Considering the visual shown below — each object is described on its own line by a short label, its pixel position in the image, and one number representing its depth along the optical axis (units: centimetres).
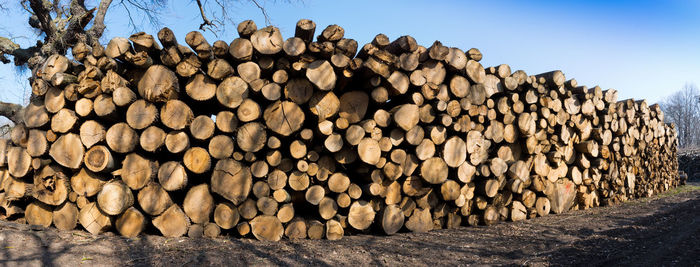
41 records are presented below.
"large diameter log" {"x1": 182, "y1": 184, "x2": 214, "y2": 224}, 348
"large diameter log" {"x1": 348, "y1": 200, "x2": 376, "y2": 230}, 391
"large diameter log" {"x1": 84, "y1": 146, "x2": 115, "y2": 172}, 337
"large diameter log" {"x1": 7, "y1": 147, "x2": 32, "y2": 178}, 358
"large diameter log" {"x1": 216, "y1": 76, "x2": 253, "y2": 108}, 345
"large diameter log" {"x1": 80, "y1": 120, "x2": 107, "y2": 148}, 340
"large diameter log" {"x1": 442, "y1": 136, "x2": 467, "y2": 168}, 422
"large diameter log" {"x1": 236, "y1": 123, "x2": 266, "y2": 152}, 350
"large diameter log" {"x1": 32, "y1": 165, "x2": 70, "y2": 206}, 349
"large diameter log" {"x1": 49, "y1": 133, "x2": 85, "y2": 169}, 341
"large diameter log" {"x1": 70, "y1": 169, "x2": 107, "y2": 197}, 344
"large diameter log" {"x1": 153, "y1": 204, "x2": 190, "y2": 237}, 341
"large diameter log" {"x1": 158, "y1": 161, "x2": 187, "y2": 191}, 341
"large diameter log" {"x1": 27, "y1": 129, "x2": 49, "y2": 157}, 351
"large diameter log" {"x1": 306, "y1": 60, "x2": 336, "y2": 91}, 352
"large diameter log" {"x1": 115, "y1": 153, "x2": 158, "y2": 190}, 340
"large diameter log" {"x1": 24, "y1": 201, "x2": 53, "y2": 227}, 356
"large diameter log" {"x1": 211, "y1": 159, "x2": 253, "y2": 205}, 348
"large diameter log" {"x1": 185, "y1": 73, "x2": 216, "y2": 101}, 344
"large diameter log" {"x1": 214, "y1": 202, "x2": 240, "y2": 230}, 355
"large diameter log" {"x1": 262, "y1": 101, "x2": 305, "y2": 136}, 354
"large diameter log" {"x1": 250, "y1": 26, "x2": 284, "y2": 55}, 349
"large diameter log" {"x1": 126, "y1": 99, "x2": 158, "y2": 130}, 337
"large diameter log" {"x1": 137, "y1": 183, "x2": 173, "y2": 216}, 338
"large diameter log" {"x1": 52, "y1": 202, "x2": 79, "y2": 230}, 346
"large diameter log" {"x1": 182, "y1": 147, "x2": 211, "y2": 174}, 345
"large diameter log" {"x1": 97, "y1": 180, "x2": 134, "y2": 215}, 329
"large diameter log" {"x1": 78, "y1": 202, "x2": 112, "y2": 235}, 337
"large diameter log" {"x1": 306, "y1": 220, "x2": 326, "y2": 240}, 377
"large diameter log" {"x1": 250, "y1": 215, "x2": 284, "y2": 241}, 359
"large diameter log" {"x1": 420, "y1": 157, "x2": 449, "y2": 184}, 413
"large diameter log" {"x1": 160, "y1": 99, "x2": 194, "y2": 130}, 339
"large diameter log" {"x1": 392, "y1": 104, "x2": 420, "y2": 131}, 389
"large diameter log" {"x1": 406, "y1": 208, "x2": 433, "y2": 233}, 424
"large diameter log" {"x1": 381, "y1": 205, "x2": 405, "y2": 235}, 402
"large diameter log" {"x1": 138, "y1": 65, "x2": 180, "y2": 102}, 336
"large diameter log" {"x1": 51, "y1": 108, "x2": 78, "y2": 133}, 342
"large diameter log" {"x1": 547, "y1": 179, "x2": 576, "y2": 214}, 554
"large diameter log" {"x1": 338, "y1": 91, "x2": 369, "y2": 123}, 388
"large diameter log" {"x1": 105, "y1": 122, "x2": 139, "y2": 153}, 338
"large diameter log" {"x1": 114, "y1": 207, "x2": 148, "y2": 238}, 337
